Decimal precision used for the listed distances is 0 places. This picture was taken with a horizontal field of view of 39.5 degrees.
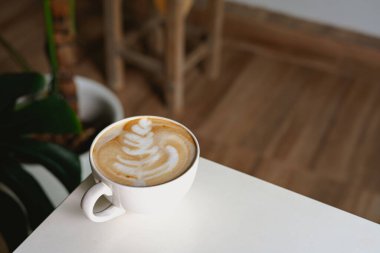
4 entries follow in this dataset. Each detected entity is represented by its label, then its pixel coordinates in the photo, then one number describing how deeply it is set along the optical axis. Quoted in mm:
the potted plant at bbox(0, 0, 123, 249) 842
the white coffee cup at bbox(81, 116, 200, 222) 524
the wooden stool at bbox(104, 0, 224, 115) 1485
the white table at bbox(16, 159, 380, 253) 556
